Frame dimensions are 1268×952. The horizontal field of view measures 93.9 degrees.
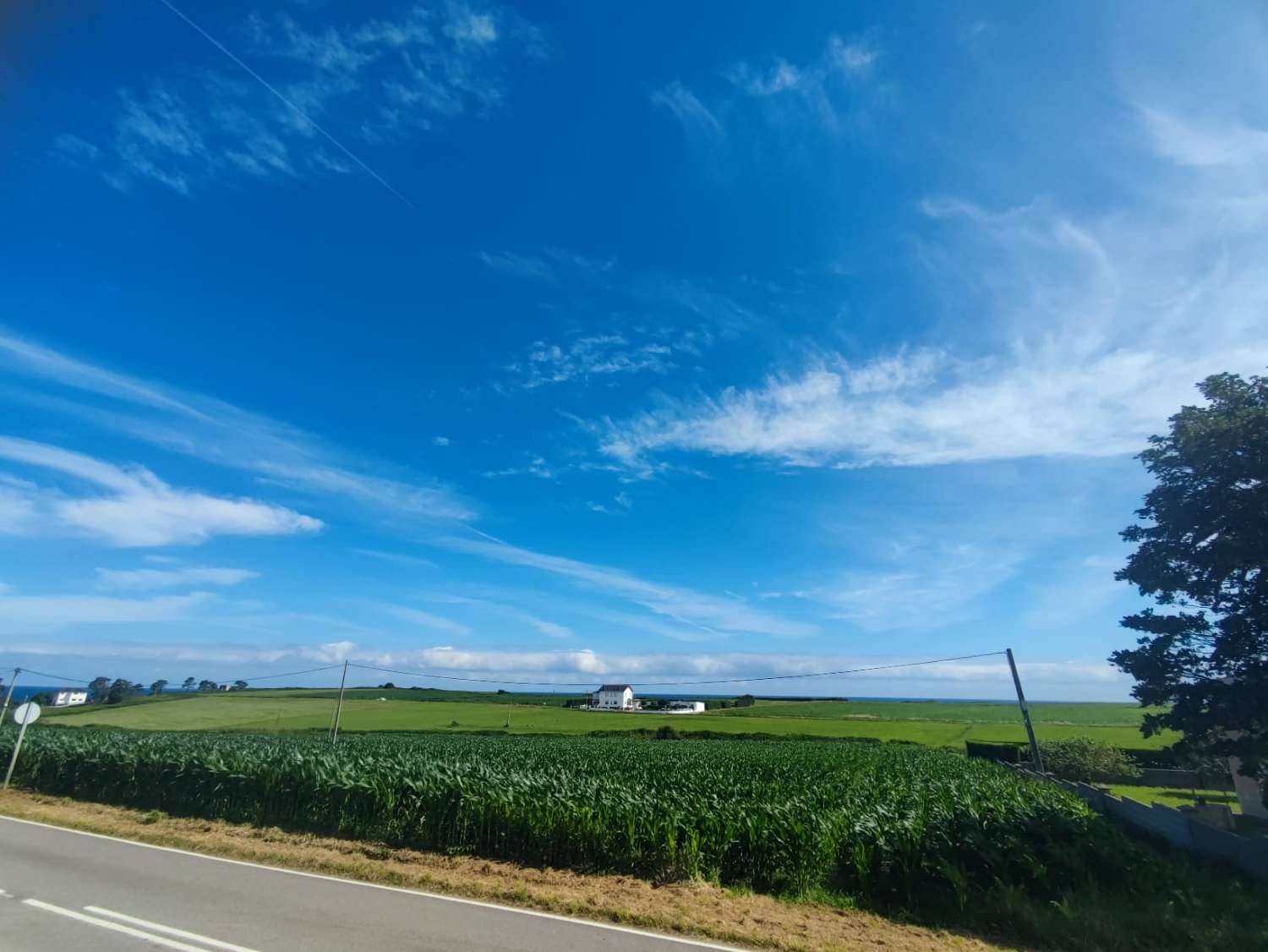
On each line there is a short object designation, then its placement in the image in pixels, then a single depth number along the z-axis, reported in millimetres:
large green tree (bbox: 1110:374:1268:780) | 11930
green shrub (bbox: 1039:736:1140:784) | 34844
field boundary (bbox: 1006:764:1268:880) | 11531
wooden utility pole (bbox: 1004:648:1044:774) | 27241
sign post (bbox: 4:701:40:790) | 20753
